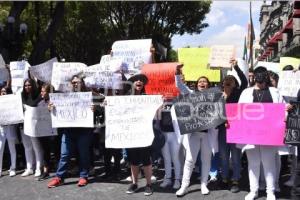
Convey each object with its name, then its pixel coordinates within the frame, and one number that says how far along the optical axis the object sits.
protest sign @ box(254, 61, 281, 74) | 9.21
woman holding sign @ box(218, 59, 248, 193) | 6.81
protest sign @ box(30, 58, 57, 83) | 8.43
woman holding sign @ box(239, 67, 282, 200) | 6.24
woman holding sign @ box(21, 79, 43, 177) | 7.95
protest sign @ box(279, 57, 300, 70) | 8.88
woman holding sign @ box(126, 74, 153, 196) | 6.82
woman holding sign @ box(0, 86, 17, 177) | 8.19
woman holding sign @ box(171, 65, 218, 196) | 6.63
